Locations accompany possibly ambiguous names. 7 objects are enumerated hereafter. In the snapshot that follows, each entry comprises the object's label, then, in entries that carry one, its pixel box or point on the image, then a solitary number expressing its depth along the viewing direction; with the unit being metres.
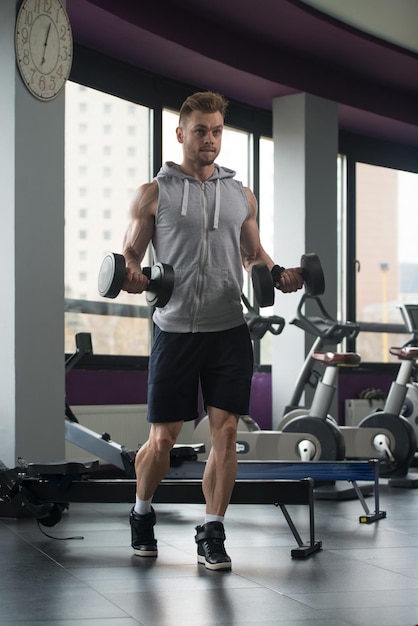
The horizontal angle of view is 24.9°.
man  3.28
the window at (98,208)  6.33
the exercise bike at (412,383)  6.81
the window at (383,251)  8.66
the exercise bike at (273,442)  5.60
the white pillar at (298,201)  7.26
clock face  4.52
